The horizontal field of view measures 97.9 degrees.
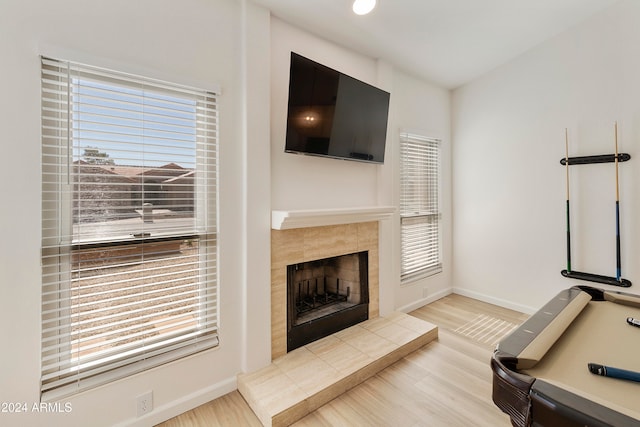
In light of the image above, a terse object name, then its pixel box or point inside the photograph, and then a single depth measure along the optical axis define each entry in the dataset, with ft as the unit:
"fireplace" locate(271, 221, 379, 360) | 7.45
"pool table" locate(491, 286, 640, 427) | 2.84
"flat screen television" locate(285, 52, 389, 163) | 7.20
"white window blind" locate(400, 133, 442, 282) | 11.38
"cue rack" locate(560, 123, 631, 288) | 8.86
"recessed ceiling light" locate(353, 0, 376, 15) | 6.76
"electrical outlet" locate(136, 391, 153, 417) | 5.64
